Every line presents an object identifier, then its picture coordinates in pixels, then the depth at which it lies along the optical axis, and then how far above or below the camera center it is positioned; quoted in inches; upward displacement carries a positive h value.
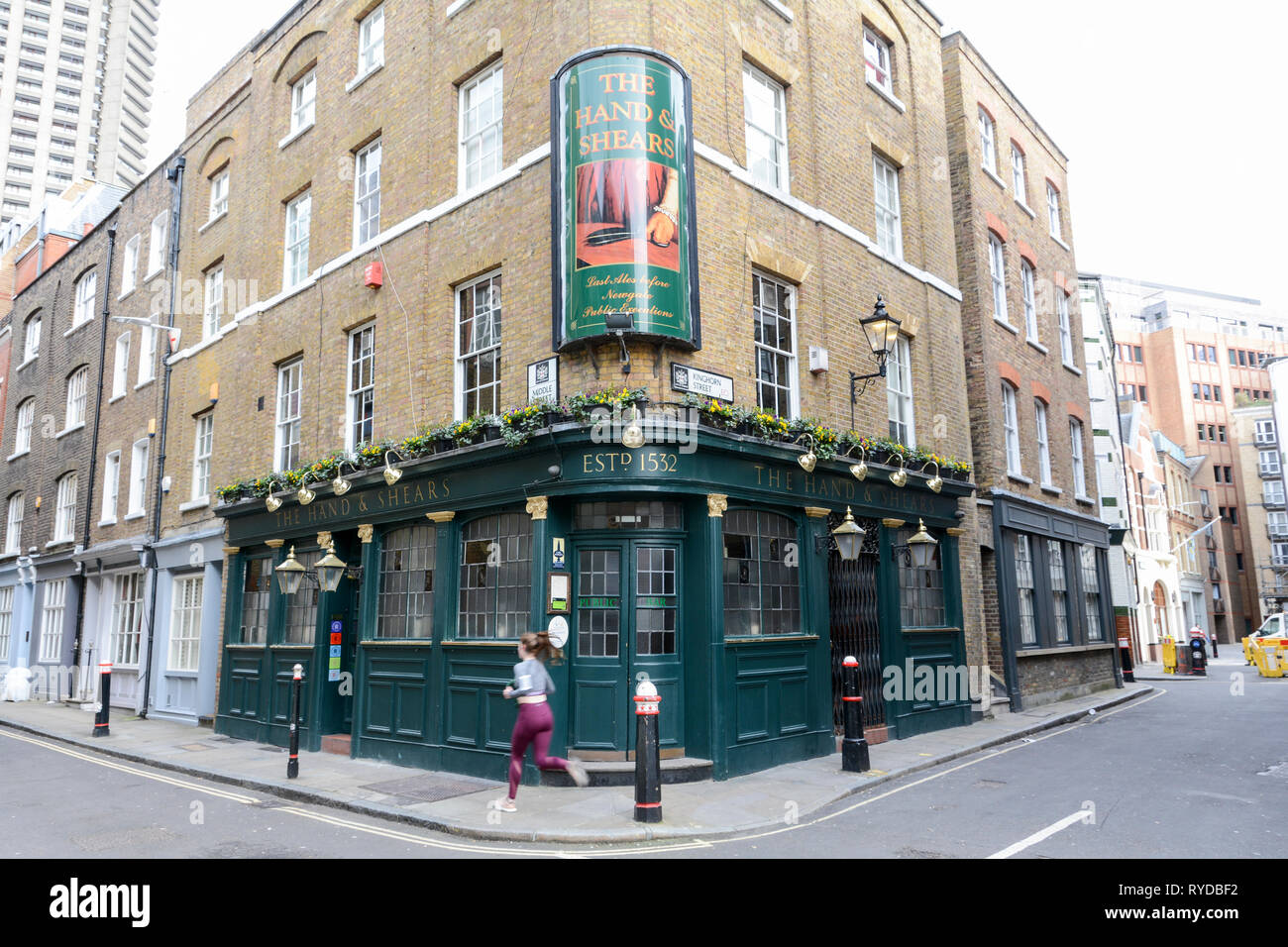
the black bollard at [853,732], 397.1 -56.6
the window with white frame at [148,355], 805.9 +253.6
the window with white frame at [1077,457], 818.8 +145.9
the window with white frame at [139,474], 797.9 +138.1
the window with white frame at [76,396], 938.1 +251.1
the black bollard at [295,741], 409.1 -58.3
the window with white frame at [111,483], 834.8 +136.4
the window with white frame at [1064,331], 846.5 +276.8
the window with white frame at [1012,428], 689.6 +146.7
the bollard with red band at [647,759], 301.7 -51.7
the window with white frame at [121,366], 870.4 +263.8
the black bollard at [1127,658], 920.9 -56.1
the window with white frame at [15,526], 1031.6 +119.4
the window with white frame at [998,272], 720.3 +285.4
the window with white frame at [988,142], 746.2 +410.8
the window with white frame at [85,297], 947.5 +364.7
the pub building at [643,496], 388.8 +61.4
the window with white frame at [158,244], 824.3 +367.1
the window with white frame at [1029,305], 772.6 +276.0
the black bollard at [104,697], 590.9 -52.2
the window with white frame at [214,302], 721.0 +271.9
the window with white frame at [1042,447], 749.9 +142.1
